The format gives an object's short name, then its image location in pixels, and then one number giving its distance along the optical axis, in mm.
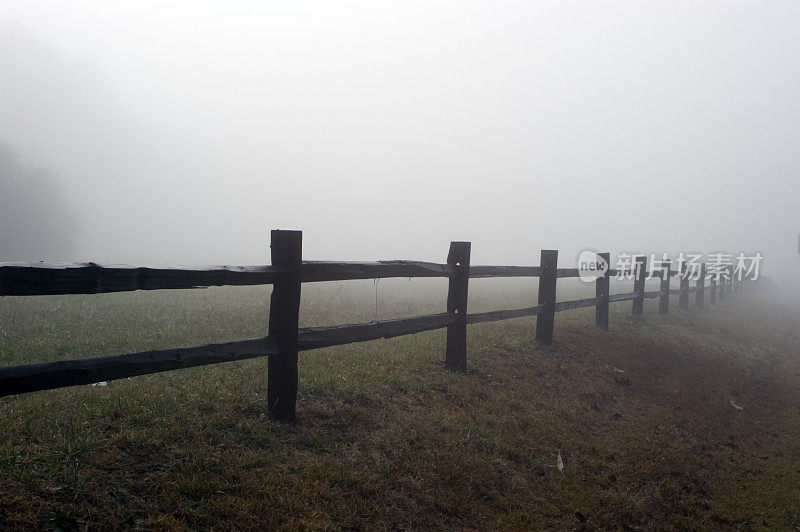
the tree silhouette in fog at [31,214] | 42688
